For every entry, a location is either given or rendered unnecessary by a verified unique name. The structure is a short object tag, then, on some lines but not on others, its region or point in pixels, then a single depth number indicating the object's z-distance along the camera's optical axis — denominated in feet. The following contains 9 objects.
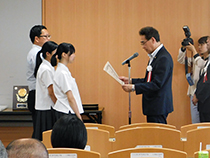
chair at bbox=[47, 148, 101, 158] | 9.78
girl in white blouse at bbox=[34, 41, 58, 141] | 21.66
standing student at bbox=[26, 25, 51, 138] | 24.02
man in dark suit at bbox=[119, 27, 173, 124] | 20.74
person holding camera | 29.18
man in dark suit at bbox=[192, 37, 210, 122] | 26.07
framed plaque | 30.37
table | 29.49
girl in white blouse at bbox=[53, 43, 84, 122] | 20.64
